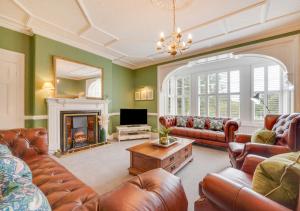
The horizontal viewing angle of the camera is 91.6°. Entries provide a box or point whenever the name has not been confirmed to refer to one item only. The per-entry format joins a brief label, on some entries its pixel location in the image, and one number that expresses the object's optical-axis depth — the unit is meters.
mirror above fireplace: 3.79
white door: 3.14
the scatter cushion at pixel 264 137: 2.27
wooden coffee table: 2.28
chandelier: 2.30
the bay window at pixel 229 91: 4.21
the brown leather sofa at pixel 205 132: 3.79
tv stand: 4.93
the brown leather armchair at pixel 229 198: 0.85
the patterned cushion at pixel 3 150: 1.27
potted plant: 2.78
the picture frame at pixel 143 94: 6.00
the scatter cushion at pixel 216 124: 4.38
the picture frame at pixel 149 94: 5.82
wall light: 3.42
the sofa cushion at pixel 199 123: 4.72
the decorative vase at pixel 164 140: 2.77
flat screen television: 5.15
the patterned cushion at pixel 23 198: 0.53
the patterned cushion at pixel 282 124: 2.28
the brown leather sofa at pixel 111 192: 0.75
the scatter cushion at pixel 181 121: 5.10
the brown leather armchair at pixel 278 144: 1.94
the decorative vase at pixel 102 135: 4.57
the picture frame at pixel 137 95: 6.20
